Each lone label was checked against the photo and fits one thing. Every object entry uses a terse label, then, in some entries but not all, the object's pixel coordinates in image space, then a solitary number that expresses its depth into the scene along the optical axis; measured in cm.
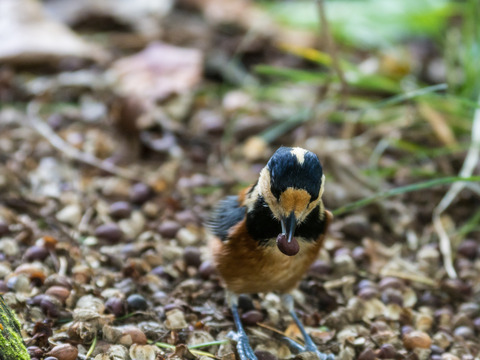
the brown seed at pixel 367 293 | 666
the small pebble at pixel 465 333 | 630
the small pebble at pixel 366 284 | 685
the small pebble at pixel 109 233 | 708
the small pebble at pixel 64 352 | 504
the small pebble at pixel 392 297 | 668
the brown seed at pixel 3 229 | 673
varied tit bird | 491
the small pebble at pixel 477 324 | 644
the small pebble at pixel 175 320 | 580
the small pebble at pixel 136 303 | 600
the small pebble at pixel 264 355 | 562
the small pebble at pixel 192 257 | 686
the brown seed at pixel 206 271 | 671
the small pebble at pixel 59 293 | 584
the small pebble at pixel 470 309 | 664
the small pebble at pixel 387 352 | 578
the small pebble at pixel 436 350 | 600
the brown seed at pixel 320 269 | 704
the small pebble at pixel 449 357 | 585
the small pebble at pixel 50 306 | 563
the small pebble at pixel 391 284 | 684
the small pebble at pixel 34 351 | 497
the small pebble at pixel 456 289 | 687
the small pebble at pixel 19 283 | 587
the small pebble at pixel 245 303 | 636
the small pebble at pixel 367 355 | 570
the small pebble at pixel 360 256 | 730
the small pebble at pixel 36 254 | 640
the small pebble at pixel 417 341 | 602
